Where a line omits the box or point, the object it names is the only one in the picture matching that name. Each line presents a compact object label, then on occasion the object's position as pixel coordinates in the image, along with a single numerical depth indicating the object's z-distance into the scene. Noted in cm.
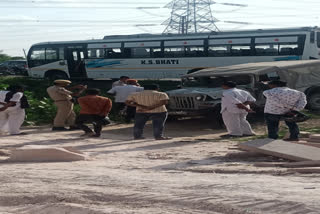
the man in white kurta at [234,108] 1242
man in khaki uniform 1414
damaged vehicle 1491
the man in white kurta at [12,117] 1342
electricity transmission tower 5406
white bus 2667
